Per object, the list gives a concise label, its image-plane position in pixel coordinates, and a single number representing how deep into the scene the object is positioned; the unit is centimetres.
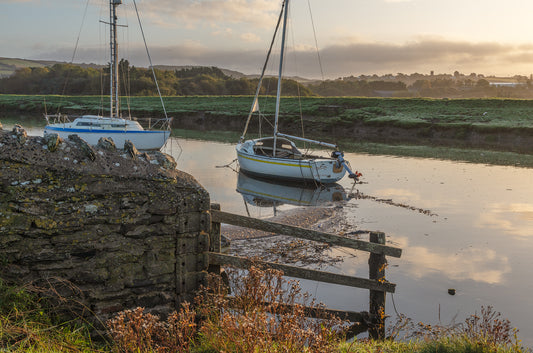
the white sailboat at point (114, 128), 2877
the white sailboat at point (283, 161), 2181
